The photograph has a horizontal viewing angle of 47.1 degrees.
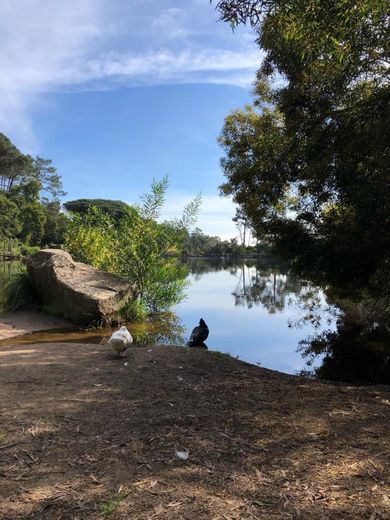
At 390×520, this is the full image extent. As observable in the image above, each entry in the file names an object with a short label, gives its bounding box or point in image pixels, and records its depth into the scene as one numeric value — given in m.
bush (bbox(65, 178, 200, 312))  11.45
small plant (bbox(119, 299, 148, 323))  10.44
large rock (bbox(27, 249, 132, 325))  9.56
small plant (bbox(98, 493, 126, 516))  2.21
